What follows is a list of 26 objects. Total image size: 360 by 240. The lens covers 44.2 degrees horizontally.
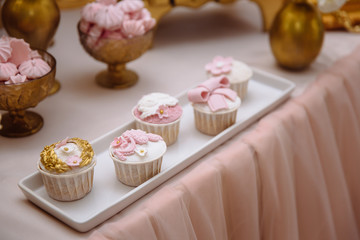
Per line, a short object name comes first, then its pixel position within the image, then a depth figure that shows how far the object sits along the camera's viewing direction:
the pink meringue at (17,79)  0.90
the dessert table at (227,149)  0.82
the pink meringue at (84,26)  1.12
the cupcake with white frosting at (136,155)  0.84
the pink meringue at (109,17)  1.07
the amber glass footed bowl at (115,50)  1.11
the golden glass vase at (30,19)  1.08
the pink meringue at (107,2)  1.11
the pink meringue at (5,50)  0.91
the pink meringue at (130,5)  1.10
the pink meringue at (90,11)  1.09
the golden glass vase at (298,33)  1.26
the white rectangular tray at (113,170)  0.79
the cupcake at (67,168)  0.79
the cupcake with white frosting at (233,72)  1.13
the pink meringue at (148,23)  1.13
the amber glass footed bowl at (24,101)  0.91
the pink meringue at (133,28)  1.09
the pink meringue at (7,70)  0.90
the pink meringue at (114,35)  1.10
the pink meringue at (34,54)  0.98
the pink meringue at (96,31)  1.11
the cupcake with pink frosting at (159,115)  0.96
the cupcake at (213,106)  1.01
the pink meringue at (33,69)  0.93
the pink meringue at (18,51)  0.94
